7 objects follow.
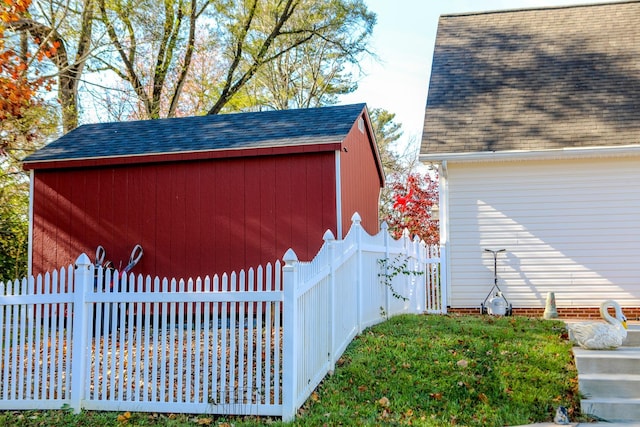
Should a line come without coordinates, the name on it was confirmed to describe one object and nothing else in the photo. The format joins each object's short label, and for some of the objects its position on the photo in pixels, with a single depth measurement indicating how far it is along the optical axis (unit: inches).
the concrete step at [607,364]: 222.7
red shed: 352.2
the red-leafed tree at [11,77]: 406.0
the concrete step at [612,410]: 199.0
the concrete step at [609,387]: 209.1
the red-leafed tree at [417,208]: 631.8
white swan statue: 236.4
